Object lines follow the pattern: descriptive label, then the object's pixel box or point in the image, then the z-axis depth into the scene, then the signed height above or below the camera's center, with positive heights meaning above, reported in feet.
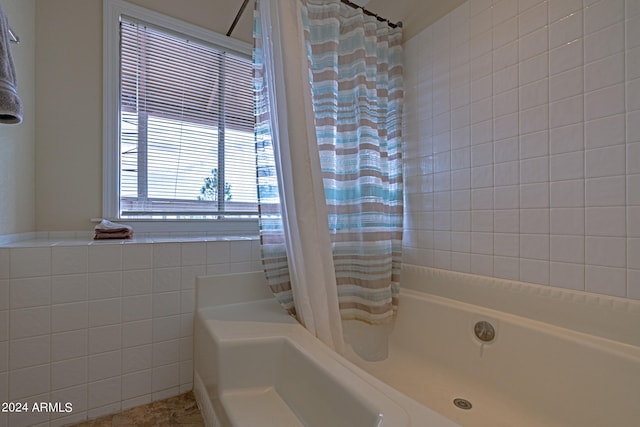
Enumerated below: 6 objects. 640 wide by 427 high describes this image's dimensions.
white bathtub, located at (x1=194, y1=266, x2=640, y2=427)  2.67 -1.69
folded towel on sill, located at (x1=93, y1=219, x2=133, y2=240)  4.11 -0.28
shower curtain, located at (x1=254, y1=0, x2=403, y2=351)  3.67 +0.82
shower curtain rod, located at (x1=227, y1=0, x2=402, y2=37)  4.80 +3.65
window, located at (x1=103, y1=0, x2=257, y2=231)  4.93 +1.82
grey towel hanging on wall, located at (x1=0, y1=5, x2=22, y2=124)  2.60 +1.20
